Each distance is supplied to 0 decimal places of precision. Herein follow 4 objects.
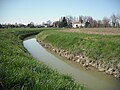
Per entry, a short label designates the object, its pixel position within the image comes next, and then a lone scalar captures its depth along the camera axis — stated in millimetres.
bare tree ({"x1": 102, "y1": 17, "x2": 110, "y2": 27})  63604
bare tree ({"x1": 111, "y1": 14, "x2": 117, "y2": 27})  63378
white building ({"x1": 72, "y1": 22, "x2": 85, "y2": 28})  70440
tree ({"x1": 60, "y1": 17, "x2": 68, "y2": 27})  63162
